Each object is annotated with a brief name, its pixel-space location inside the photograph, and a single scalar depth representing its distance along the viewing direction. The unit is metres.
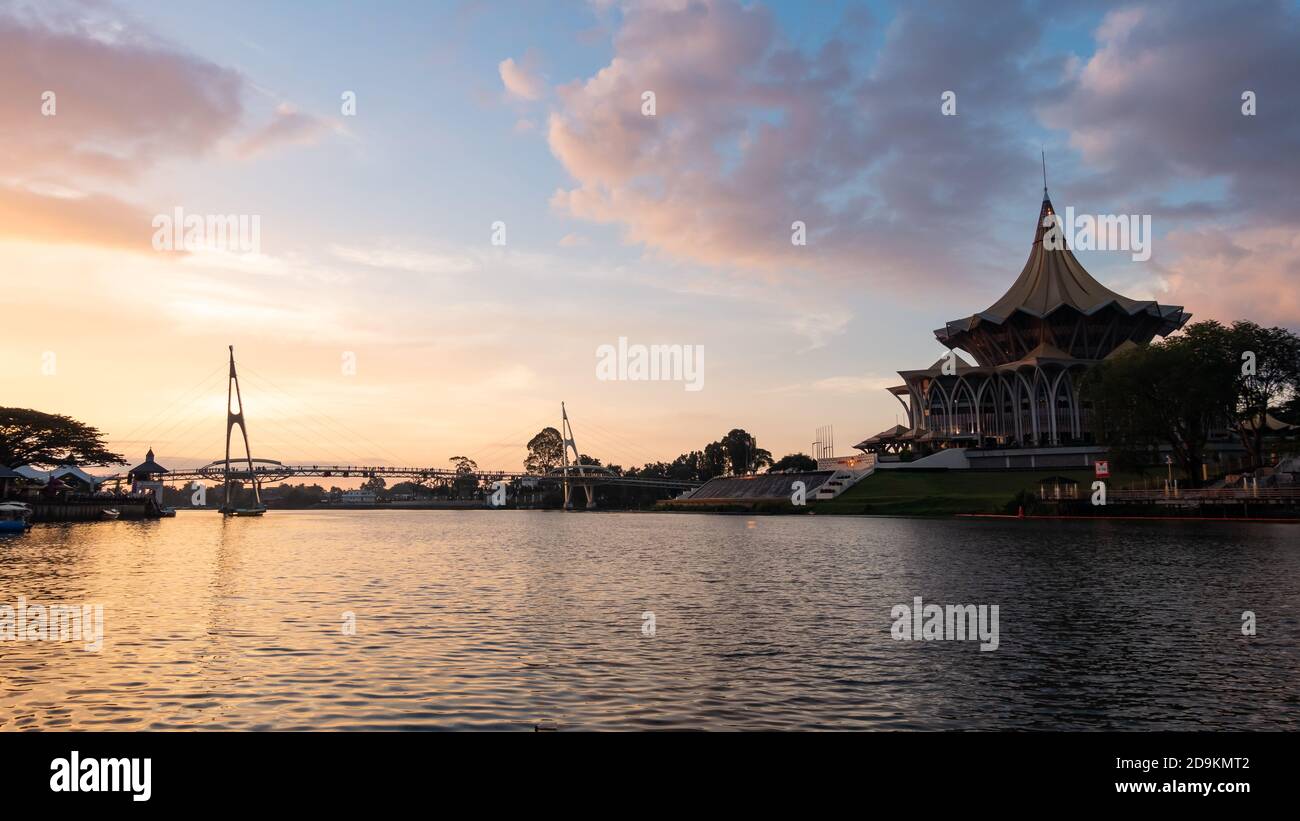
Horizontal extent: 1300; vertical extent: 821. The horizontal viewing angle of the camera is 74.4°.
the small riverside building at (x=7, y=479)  104.76
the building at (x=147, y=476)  150.56
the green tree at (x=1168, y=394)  84.56
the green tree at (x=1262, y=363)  87.50
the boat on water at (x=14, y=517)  83.81
